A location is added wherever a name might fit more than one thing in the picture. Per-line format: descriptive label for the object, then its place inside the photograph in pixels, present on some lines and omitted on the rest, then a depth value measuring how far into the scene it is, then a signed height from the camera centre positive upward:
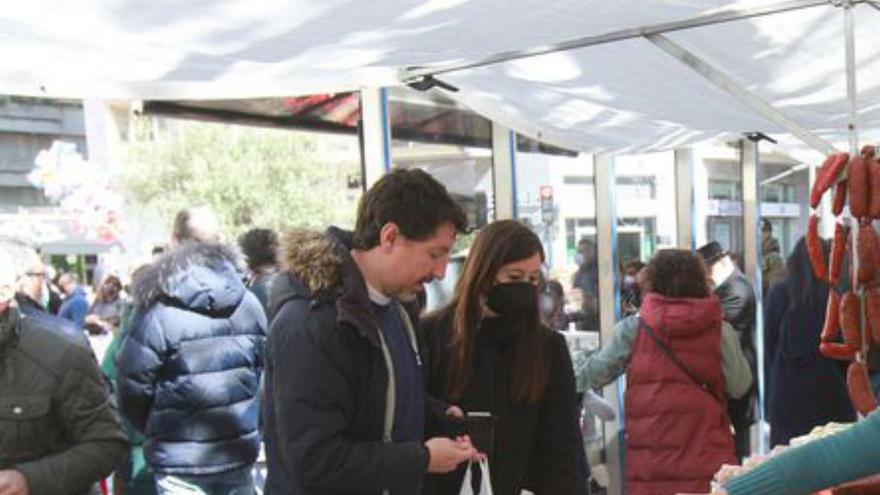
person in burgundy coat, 3.61 -0.72
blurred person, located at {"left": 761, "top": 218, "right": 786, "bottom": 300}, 9.04 -0.58
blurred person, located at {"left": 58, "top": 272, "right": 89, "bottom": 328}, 8.94 -0.76
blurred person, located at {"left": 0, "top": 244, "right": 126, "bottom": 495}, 2.12 -0.44
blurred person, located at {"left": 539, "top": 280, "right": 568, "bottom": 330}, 5.19 -0.61
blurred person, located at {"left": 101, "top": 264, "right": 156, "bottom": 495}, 3.82 -1.05
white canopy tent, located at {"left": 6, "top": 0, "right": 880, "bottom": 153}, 2.65 +0.60
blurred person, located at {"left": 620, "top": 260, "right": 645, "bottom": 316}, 6.82 -0.68
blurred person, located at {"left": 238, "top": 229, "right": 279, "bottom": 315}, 4.67 -0.16
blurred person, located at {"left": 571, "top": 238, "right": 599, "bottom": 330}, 6.60 -0.56
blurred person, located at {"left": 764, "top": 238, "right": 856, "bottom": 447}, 4.28 -0.80
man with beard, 1.86 -0.29
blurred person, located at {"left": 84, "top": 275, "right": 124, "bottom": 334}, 9.63 -0.89
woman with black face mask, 2.51 -0.44
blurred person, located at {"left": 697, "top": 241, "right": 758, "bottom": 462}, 5.57 -0.57
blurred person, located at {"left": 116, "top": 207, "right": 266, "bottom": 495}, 3.40 -0.57
